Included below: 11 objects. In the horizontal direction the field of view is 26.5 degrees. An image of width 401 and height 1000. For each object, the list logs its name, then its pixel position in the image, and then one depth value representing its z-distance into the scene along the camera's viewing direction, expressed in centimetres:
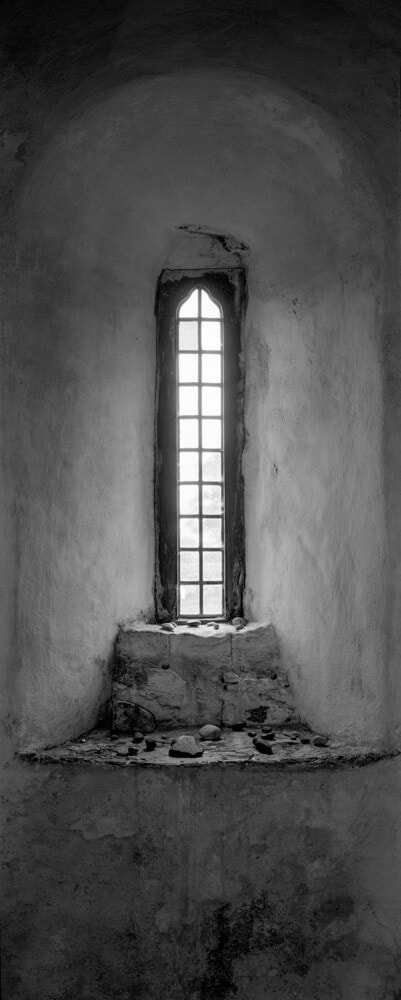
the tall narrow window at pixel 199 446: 373
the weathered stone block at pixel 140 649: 340
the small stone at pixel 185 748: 305
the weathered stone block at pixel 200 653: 341
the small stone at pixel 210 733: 325
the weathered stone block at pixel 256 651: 343
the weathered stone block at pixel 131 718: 334
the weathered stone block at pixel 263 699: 339
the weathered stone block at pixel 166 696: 339
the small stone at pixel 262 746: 310
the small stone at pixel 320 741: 314
